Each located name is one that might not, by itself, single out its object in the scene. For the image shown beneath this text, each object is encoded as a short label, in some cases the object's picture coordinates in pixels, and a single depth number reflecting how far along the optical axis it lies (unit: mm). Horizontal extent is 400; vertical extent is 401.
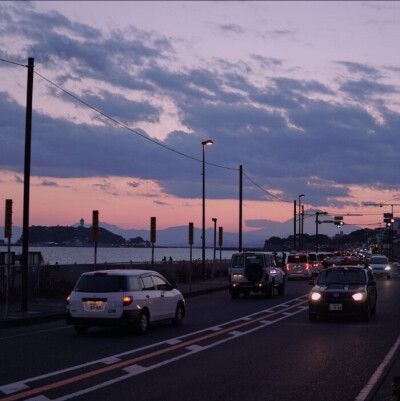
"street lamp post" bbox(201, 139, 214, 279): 44375
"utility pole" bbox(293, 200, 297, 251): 90762
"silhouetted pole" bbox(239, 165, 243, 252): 54372
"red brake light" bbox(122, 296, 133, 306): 16766
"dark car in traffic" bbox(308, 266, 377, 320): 20500
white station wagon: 16719
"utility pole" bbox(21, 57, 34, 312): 22375
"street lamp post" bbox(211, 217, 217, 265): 59766
